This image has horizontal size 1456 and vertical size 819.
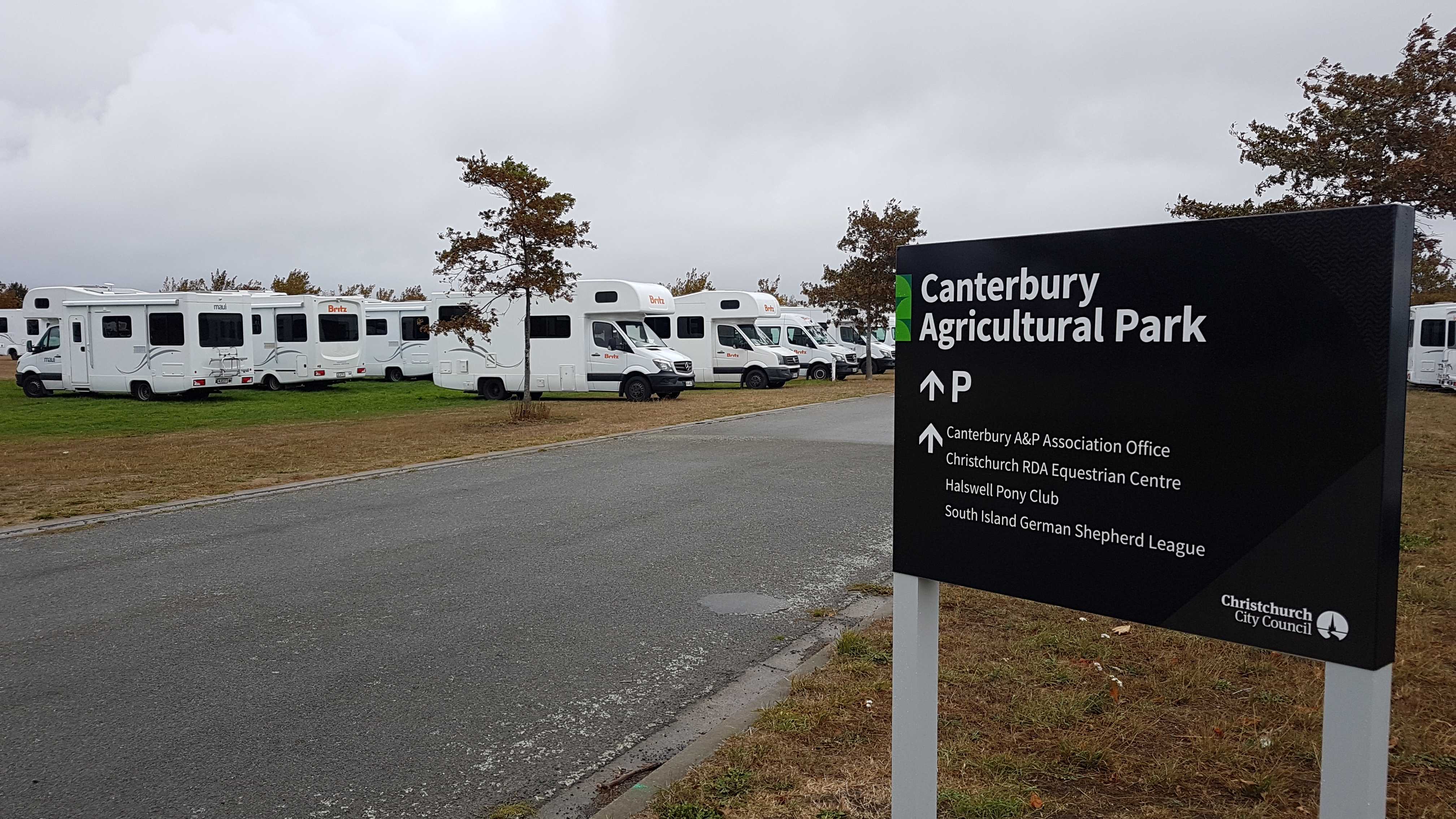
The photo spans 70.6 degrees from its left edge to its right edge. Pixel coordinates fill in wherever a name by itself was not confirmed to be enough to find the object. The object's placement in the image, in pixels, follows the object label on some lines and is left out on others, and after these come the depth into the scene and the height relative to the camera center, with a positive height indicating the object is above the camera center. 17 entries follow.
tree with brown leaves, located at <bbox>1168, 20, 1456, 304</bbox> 10.45 +2.31
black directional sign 2.31 -0.18
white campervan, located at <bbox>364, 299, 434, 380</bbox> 33.16 +0.34
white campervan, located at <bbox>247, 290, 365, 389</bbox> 28.91 +0.26
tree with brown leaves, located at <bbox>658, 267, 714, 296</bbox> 74.88 +4.94
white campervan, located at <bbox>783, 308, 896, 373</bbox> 41.12 +0.48
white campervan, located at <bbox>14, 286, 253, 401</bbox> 25.84 +0.20
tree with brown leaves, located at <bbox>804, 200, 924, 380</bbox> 36.03 +2.96
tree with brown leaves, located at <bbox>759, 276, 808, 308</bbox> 50.44 +3.74
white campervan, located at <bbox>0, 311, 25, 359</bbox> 52.09 +1.06
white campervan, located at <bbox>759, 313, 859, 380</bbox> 36.75 -0.06
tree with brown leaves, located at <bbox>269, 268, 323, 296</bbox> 66.81 +4.39
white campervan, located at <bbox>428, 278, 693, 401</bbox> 24.84 +0.00
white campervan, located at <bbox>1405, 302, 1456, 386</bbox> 28.80 +0.28
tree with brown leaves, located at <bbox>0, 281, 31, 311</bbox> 70.00 +3.90
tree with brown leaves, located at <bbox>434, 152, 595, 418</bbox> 19.14 +2.18
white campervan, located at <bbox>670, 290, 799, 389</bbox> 30.47 +0.26
